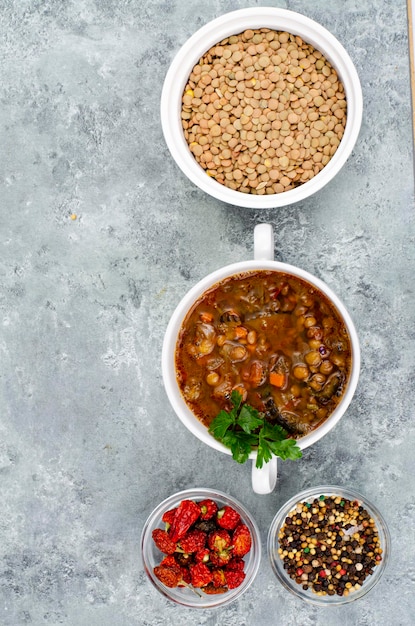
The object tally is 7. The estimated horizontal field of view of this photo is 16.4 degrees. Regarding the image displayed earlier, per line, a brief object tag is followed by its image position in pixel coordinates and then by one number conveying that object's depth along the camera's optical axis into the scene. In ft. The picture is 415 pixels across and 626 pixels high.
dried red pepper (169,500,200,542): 3.36
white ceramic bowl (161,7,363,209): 3.26
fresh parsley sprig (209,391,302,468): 3.19
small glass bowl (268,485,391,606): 3.39
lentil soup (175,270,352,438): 3.25
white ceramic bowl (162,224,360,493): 3.20
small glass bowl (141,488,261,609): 3.40
